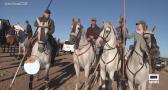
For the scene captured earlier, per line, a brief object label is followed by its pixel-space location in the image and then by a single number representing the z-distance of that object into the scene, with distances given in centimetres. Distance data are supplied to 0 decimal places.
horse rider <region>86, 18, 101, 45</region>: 642
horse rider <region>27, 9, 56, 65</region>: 559
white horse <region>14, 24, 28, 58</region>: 1118
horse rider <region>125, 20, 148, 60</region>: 461
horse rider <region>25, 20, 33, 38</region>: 1087
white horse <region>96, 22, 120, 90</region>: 521
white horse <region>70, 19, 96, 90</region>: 589
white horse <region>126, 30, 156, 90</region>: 461
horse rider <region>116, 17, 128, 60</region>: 542
